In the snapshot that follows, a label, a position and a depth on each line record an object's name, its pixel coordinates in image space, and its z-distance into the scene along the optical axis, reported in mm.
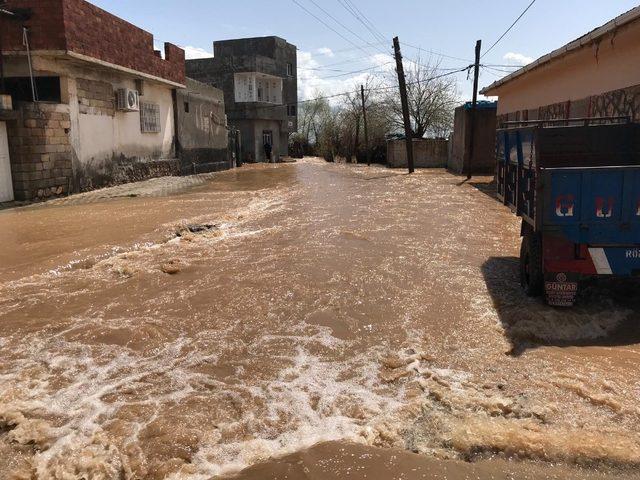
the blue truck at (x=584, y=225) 4887
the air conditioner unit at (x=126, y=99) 17359
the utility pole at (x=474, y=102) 22000
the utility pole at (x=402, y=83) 25172
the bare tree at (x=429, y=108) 40000
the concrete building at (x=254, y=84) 38531
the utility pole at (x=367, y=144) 35409
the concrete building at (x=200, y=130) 23531
